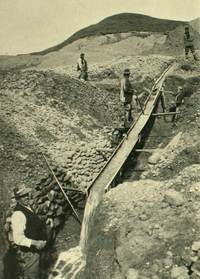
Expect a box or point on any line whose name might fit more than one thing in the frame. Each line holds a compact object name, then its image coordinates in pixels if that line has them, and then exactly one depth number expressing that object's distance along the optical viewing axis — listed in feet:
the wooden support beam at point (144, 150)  30.47
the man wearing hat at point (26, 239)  20.39
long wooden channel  26.05
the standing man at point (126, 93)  34.06
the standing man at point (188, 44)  47.07
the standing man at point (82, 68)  44.75
